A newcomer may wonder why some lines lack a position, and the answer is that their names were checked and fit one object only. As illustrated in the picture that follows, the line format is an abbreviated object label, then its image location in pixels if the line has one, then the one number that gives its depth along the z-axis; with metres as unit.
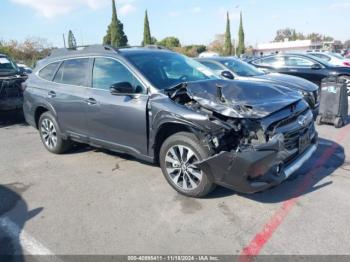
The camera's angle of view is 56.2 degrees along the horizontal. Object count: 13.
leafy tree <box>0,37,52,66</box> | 41.94
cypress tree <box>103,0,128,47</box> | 43.19
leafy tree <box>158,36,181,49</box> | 69.61
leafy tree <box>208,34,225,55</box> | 64.31
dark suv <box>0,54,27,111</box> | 8.48
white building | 81.00
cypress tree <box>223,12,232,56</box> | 56.56
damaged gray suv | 3.61
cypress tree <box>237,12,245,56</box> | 60.75
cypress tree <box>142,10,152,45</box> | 46.10
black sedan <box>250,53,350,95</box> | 10.42
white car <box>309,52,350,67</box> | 12.85
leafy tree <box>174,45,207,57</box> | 55.78
